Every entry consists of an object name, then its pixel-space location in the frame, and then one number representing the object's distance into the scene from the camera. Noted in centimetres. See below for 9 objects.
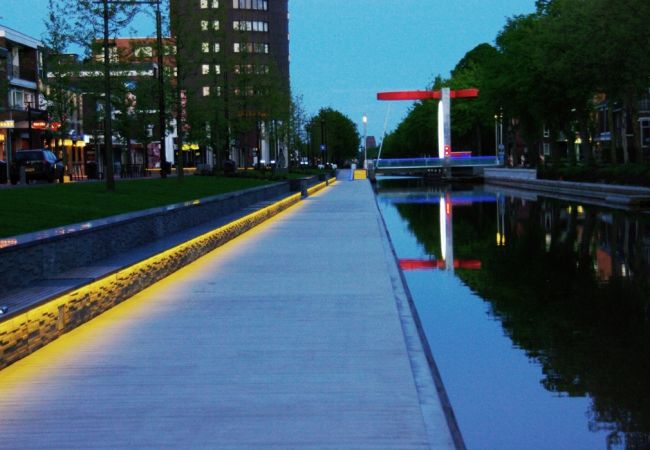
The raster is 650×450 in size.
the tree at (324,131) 17320
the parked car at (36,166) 4641
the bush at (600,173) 4659
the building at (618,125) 9775
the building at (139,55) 4078
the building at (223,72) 4962
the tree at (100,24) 3256
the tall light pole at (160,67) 4328
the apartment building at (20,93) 7256
